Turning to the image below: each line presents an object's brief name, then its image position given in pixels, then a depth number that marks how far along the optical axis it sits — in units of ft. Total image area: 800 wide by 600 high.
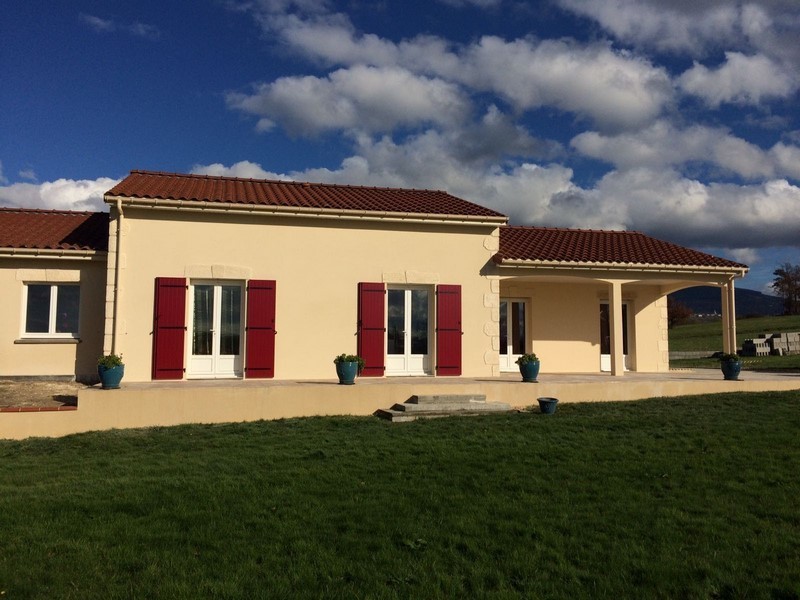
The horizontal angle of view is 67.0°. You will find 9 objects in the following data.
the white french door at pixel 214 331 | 36.42
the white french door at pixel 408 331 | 39.55
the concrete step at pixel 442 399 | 32.55
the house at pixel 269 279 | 35.63
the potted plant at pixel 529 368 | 36.63
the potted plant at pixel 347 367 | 33.76
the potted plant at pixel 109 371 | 30.40
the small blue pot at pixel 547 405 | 32.14
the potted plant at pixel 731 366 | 39.63
